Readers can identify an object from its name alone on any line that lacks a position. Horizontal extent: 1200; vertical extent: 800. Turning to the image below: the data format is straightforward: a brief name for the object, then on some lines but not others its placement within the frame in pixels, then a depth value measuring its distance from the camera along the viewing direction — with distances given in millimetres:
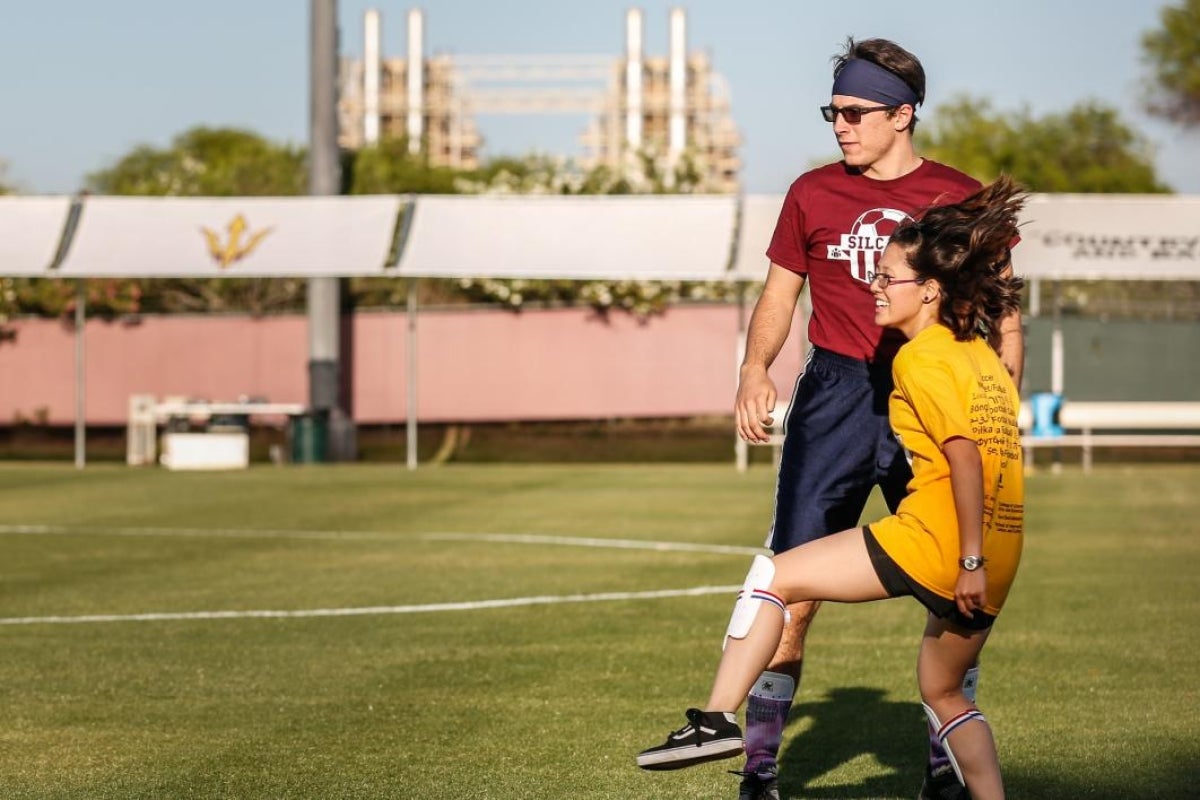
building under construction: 181000
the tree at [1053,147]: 72125
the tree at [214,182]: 40000
